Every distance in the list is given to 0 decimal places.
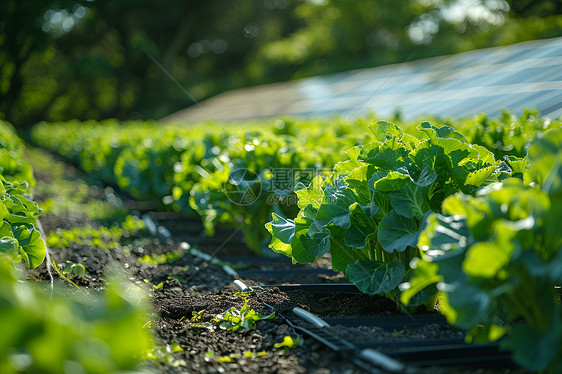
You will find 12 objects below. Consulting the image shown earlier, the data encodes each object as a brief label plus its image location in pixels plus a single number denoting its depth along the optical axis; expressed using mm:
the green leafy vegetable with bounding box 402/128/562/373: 1669
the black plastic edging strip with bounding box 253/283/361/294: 3402
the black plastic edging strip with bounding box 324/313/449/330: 2621
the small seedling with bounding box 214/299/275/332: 2871
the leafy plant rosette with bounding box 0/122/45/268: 2539
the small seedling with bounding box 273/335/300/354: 2562
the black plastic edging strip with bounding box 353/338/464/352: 2293
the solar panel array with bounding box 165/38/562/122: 6578
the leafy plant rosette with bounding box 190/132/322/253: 4438
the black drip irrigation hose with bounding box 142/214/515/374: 2084
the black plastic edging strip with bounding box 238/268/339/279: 4285
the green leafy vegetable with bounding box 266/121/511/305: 2545
